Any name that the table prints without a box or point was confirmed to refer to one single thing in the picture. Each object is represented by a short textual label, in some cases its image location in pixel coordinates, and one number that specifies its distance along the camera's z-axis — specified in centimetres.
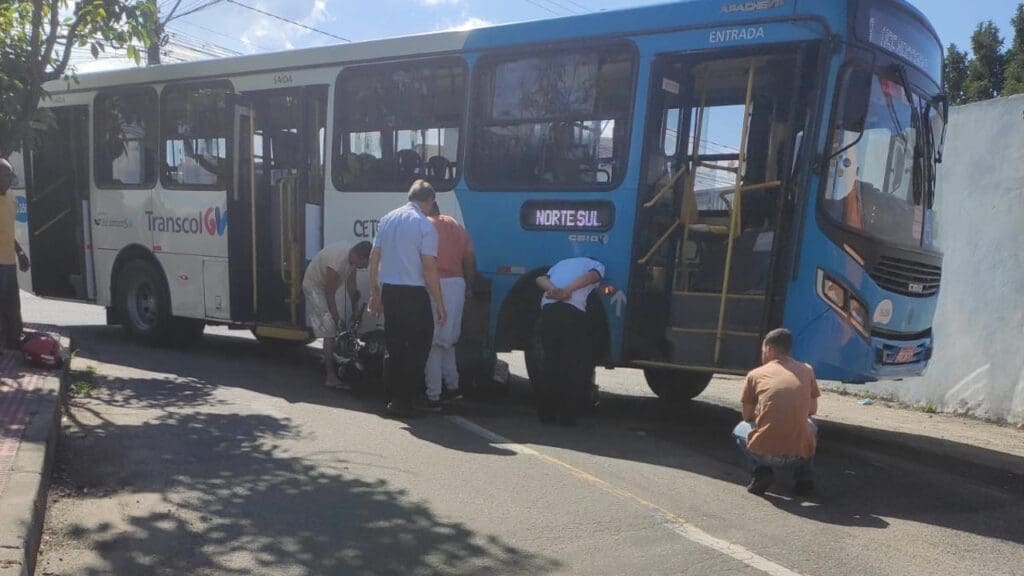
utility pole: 686
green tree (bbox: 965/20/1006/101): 2252
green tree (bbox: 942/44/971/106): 2369
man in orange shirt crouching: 493
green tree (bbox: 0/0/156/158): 666
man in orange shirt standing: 677
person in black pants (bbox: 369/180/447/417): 640
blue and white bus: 580
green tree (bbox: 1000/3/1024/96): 2088
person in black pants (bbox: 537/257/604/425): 631
